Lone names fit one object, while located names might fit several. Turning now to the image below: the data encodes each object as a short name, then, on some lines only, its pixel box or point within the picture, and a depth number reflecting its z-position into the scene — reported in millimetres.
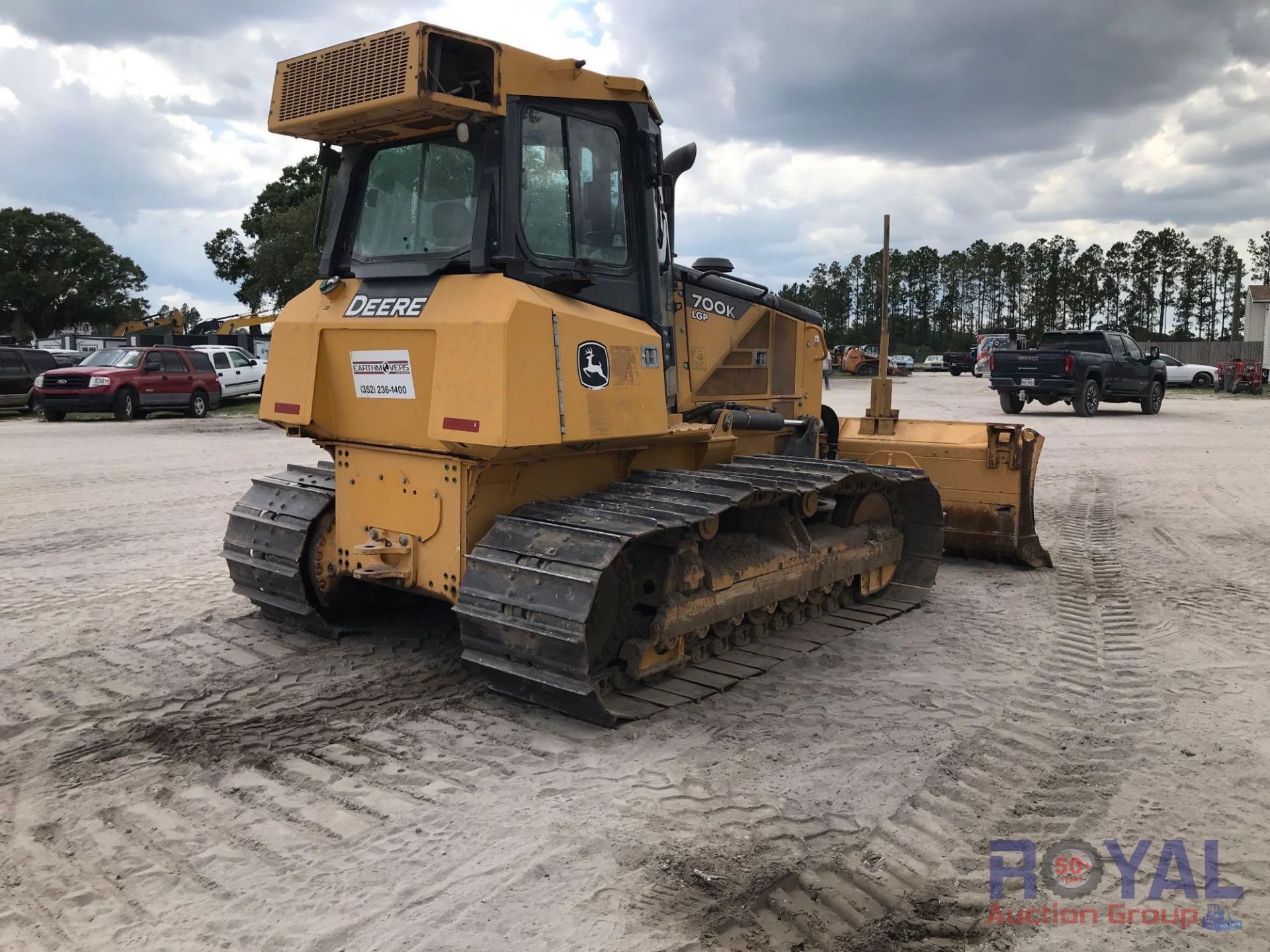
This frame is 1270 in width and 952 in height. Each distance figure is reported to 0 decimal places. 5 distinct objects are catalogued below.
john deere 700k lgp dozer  4832
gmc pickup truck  23625
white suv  26344
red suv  22016
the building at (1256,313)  58062
